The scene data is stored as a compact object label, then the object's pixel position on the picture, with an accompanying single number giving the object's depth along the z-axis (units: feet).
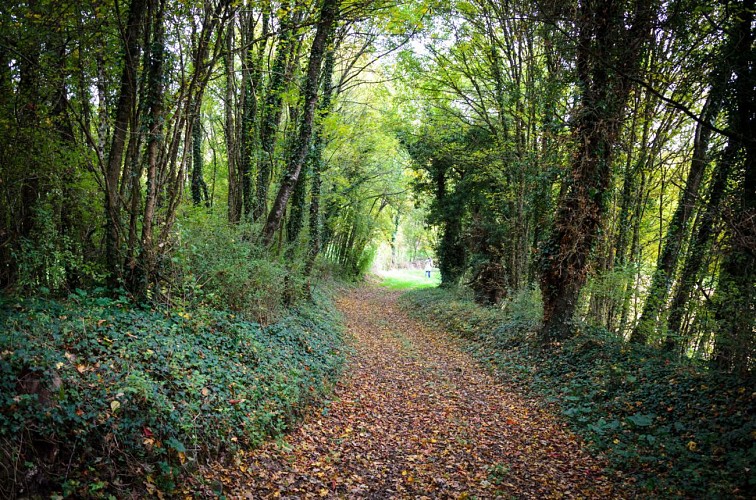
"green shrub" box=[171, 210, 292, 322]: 23.44
